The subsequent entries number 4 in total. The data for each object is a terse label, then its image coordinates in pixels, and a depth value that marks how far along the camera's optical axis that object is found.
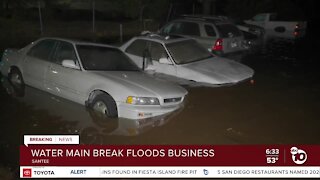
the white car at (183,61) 9.55
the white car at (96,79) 7.29
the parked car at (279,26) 24.28
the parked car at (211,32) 13.48
